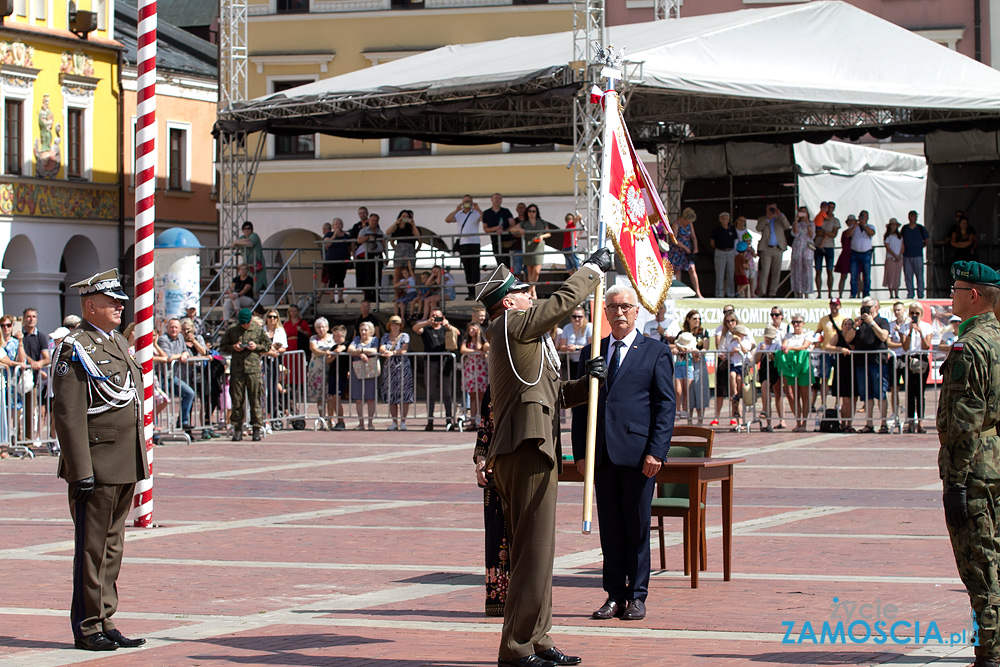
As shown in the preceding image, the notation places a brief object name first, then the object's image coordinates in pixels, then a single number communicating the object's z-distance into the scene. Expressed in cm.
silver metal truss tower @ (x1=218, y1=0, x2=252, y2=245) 3089
